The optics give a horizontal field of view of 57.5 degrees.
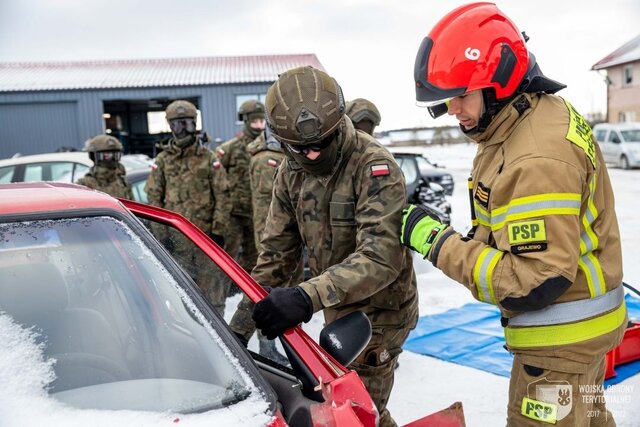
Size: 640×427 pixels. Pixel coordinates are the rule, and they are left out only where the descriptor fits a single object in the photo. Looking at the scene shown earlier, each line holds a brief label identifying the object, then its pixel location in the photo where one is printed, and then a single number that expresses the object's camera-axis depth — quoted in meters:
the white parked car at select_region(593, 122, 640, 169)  19.80
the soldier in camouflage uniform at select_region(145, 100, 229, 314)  5.21
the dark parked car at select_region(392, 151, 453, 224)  8.92
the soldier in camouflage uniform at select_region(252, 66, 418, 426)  2.18
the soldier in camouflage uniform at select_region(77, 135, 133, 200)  5.71
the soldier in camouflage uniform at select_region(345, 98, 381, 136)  4.73
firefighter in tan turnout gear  1.71
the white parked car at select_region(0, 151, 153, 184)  7.14
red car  1.40
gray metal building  19.95
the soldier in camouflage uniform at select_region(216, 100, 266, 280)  5.87
